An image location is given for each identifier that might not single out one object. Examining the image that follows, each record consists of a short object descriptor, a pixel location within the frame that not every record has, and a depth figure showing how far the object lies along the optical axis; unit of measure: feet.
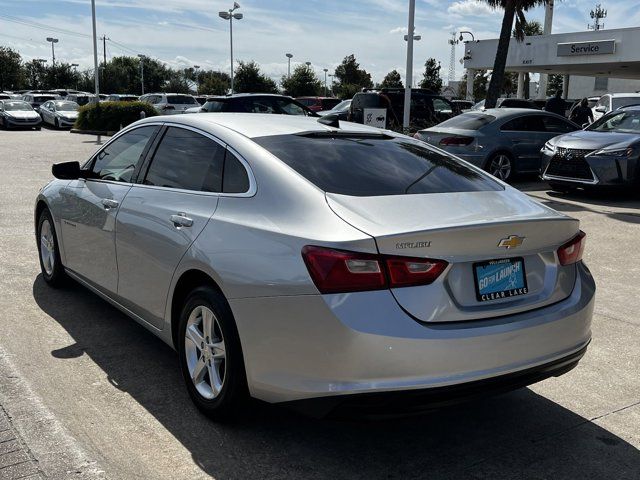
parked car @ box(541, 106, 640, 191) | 36.99
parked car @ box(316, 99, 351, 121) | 75.25
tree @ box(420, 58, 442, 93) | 267.18
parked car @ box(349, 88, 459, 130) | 66.44
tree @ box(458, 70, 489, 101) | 265.24
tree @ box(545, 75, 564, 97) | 276.82
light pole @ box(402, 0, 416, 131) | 59.26
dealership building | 129.08
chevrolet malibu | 9.55
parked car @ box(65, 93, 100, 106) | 144.25
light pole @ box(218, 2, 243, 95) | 142.92
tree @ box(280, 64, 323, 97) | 212.64
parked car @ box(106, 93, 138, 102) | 126.26
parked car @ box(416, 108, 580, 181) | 42.80
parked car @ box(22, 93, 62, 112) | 144.56
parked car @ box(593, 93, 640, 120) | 66.95
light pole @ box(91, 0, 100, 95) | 106.32
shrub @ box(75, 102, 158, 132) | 97.55
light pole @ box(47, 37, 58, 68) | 250.62
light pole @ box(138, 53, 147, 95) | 266.57
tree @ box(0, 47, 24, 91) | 240.12
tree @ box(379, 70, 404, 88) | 271.08
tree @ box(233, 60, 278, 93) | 196.75
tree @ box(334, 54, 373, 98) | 256.83
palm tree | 74.54
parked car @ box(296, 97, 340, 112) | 113.60
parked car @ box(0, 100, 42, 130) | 109.40
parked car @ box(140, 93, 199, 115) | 104.35
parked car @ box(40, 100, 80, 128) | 111.65
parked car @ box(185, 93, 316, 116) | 55.72
